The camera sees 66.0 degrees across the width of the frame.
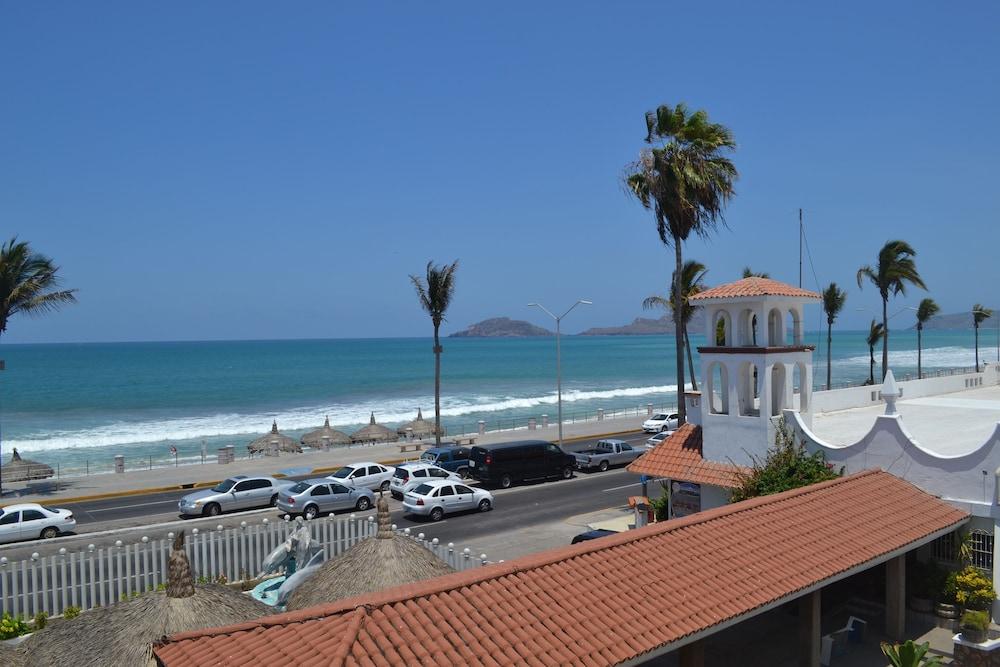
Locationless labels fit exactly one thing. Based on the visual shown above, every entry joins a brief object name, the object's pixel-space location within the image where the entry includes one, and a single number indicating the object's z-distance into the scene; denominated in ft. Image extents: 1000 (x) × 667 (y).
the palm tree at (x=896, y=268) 144.66
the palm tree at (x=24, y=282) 106.93
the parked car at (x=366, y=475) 101.50
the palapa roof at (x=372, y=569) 37.04
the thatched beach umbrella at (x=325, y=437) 167.36
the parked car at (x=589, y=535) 66.95
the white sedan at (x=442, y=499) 88.84
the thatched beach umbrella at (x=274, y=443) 152.25
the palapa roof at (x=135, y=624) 30.22
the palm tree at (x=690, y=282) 111.34
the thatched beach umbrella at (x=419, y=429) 174.50
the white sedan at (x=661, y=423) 152.46
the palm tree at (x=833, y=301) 187.62
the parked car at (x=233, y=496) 88.22
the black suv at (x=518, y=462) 106.83
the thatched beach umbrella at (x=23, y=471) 122.01
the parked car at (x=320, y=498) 87.35
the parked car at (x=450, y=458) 113.19
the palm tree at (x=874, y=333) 204.03
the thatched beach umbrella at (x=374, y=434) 172.45
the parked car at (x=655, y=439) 129.59
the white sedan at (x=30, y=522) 77.97
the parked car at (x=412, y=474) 100.07
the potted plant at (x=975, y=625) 42.06
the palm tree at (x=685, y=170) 86.64
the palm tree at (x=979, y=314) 237.02
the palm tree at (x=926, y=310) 220.43
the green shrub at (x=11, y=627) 47.26
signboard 67.82
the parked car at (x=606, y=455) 119.65
